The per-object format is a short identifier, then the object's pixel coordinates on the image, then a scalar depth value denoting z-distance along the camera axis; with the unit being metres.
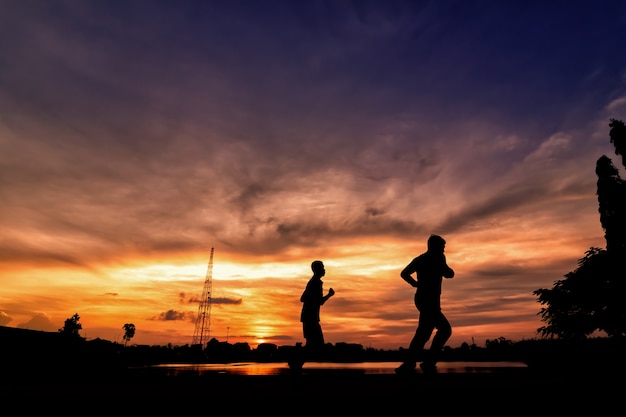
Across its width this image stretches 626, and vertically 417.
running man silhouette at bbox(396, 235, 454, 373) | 7.23
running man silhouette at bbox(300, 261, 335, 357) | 9.19
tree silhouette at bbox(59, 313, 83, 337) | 159.50
